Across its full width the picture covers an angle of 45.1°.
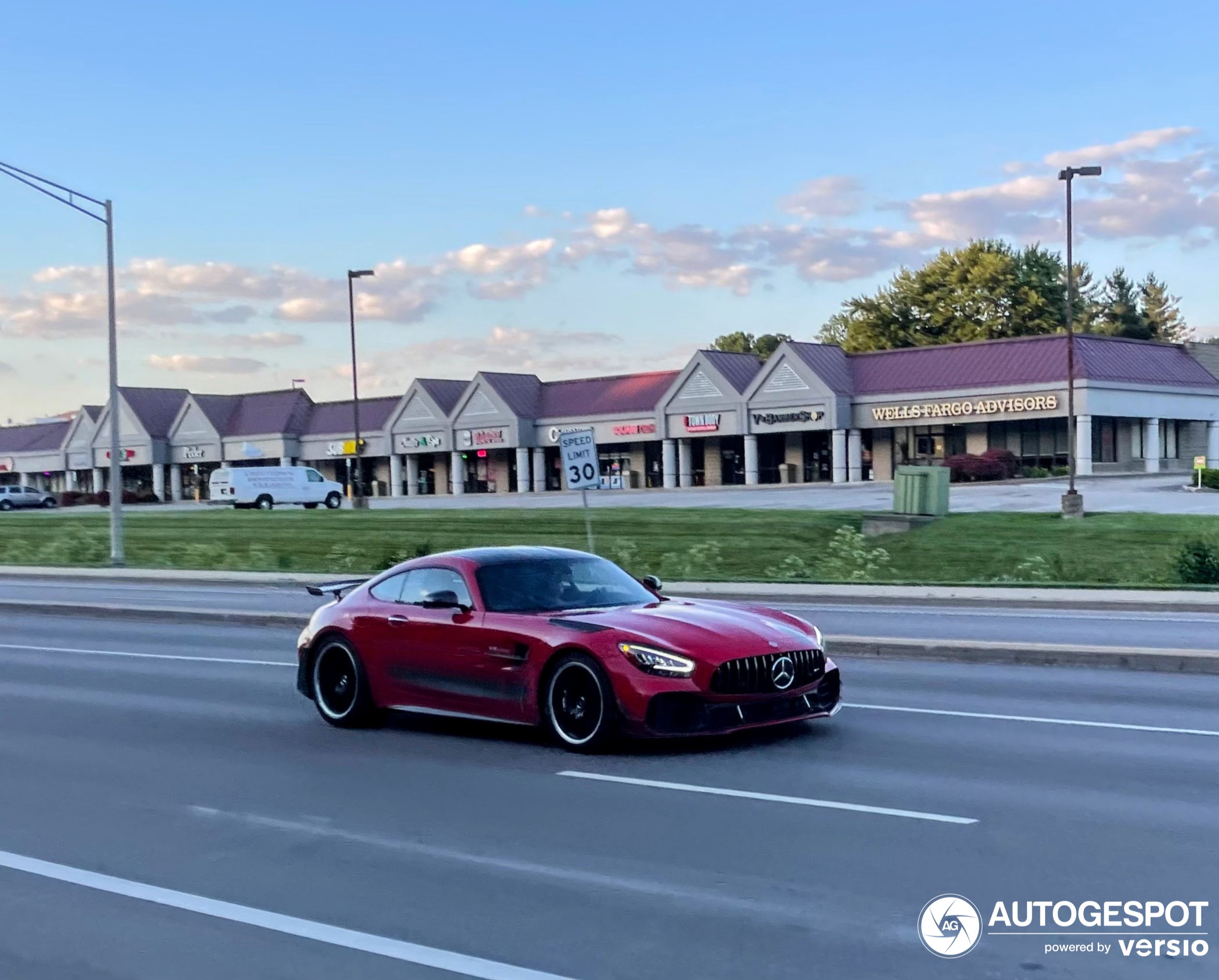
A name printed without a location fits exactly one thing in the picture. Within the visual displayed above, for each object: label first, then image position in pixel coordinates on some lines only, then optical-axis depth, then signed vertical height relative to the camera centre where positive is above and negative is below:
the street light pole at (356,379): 58.25 +4.48
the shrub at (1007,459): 62.41 +0.58
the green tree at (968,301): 100.81 +12.16
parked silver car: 81.06 -0.56
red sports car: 9.80 -1.24
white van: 64.88 -0.14
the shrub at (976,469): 61.69 +0.19
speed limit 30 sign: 24.16 +0.33
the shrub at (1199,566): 25.30 -1.67
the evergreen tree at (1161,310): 124.81 +13.72
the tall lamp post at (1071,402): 36.55 +2.05
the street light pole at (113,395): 31.95 +2.09
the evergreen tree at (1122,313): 110.88 +12.25
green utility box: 37.03 -0.43
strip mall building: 67.31 +3.06
